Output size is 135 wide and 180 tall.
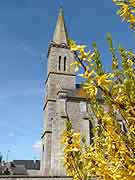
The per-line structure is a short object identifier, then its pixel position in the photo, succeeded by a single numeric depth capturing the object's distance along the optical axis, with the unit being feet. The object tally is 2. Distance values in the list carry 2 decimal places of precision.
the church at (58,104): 106.63
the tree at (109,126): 7.57
